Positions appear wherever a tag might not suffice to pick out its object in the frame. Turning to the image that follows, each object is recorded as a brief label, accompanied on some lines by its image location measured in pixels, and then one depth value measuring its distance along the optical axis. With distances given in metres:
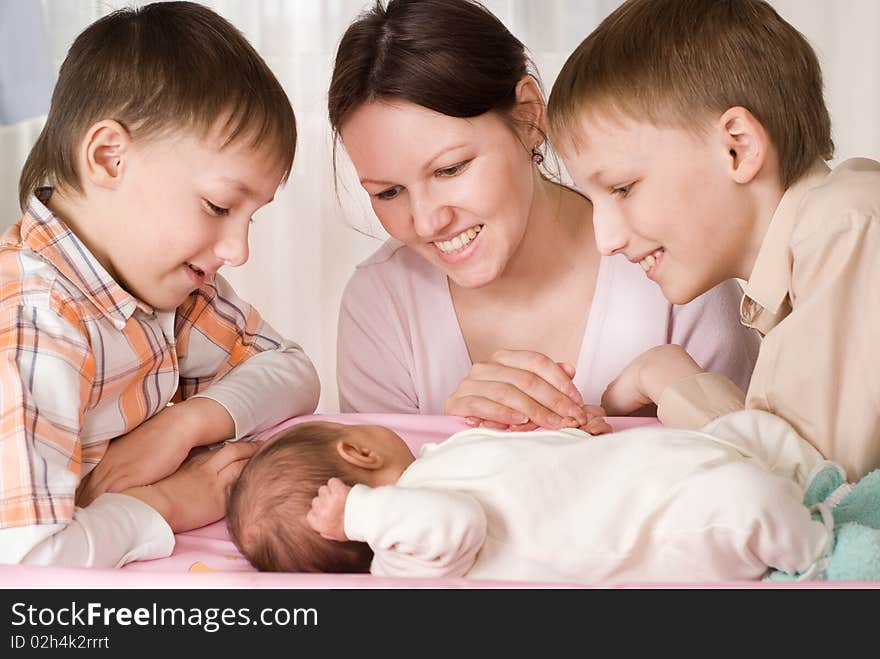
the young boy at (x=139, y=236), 1.30
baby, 1.09
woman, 1.61
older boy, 1.28
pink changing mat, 0.99
